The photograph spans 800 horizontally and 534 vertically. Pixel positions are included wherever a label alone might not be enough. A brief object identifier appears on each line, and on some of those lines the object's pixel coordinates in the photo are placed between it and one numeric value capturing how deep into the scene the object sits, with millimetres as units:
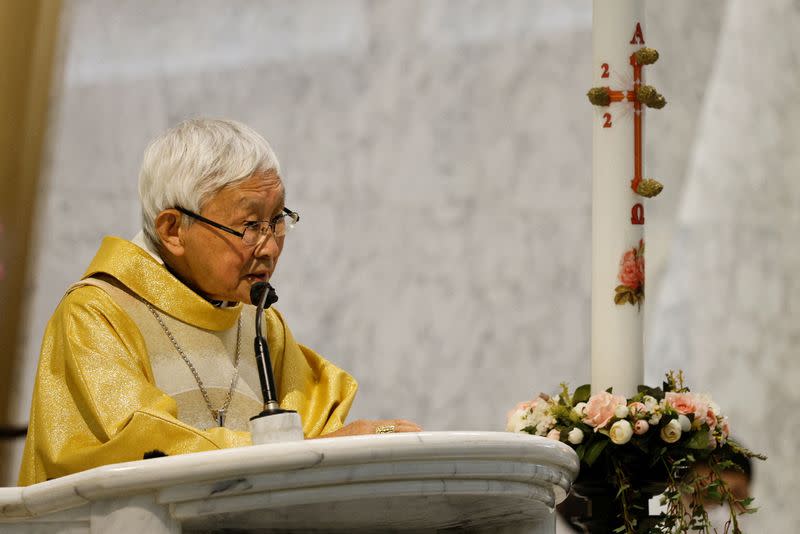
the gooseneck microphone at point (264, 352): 7660
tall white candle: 8566
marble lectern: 7450
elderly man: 7930
